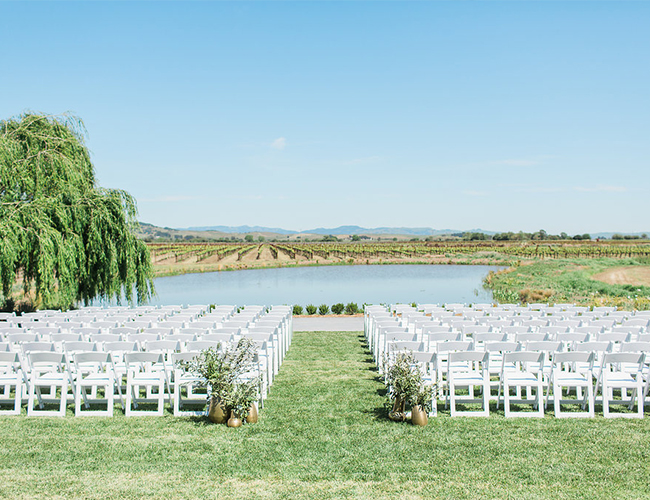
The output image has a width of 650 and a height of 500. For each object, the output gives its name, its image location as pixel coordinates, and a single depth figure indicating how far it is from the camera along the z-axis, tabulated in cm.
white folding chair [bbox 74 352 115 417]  748
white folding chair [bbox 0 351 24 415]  756
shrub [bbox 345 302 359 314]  2156
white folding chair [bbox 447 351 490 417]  740
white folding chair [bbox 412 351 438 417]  746
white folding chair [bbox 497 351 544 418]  742
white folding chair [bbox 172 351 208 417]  758
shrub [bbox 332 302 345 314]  2154
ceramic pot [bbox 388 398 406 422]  715
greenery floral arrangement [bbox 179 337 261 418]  707
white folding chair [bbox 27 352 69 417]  743
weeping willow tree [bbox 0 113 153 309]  1417
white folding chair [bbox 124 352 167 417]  744
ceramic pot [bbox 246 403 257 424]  714
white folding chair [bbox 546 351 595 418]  743
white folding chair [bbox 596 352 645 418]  734
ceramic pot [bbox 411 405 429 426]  699
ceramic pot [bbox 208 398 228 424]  714
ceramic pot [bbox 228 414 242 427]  699
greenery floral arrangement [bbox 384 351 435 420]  697
